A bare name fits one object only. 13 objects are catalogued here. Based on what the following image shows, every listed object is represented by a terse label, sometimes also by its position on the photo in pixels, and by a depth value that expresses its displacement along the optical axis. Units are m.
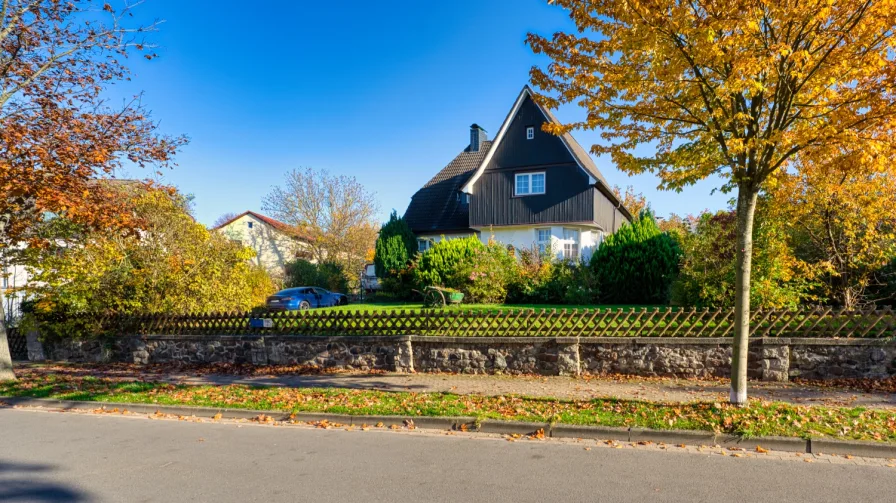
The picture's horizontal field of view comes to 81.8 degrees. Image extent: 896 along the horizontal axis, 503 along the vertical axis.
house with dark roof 25.38
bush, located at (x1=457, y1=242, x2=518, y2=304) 18.44
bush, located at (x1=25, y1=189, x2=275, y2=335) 12.81
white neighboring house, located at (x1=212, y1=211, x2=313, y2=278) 40.22
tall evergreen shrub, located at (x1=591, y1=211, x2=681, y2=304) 18.42
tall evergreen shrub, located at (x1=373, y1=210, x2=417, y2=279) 24.97
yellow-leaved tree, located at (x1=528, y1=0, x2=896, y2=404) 6.05
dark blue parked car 22.67
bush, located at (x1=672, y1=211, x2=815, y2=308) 10.77
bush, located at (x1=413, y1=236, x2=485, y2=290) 18.98
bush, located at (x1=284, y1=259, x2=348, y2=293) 30.28
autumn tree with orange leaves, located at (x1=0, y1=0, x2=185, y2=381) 9.85
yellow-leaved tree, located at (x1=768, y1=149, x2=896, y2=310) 11.12
